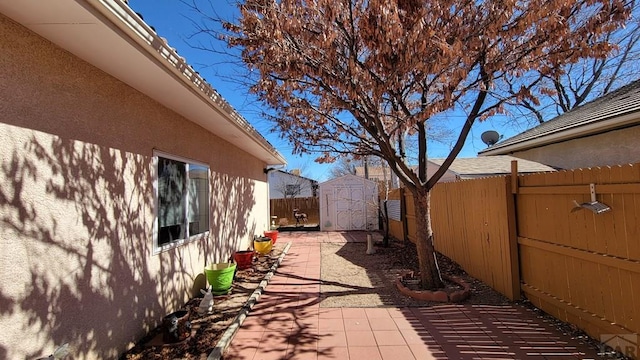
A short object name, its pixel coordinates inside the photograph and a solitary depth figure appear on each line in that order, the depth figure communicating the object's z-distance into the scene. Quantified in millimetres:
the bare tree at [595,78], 14545
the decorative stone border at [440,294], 5199
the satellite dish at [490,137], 12383
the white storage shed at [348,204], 15609
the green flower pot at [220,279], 5570
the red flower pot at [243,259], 7441
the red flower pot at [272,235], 11153
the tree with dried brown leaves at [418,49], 4438
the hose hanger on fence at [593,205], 3384
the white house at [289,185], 32906
